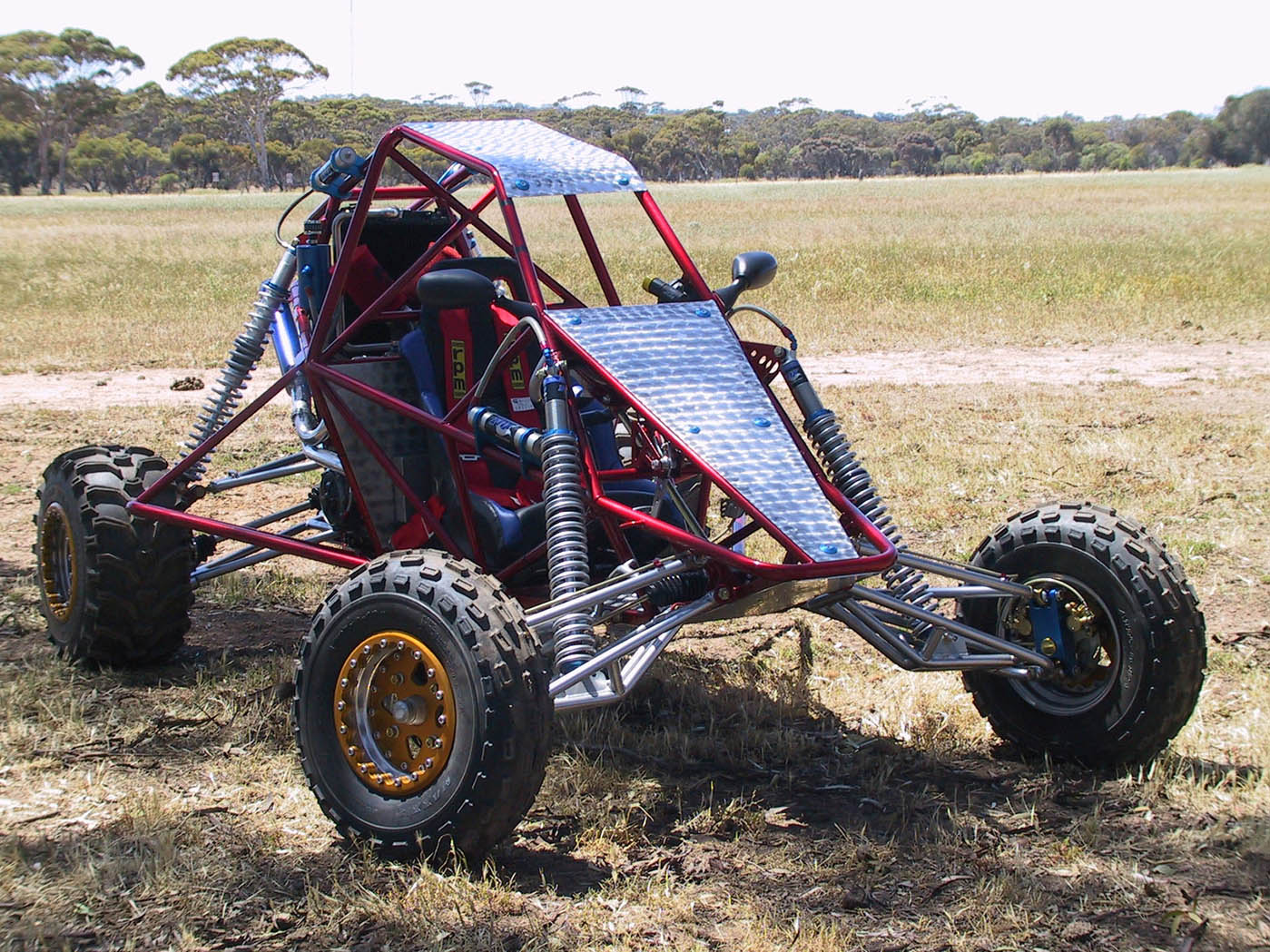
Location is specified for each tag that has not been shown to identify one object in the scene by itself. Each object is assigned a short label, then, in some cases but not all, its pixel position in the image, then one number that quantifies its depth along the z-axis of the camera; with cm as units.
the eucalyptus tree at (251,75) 7638
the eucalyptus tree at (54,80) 7394
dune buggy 362
